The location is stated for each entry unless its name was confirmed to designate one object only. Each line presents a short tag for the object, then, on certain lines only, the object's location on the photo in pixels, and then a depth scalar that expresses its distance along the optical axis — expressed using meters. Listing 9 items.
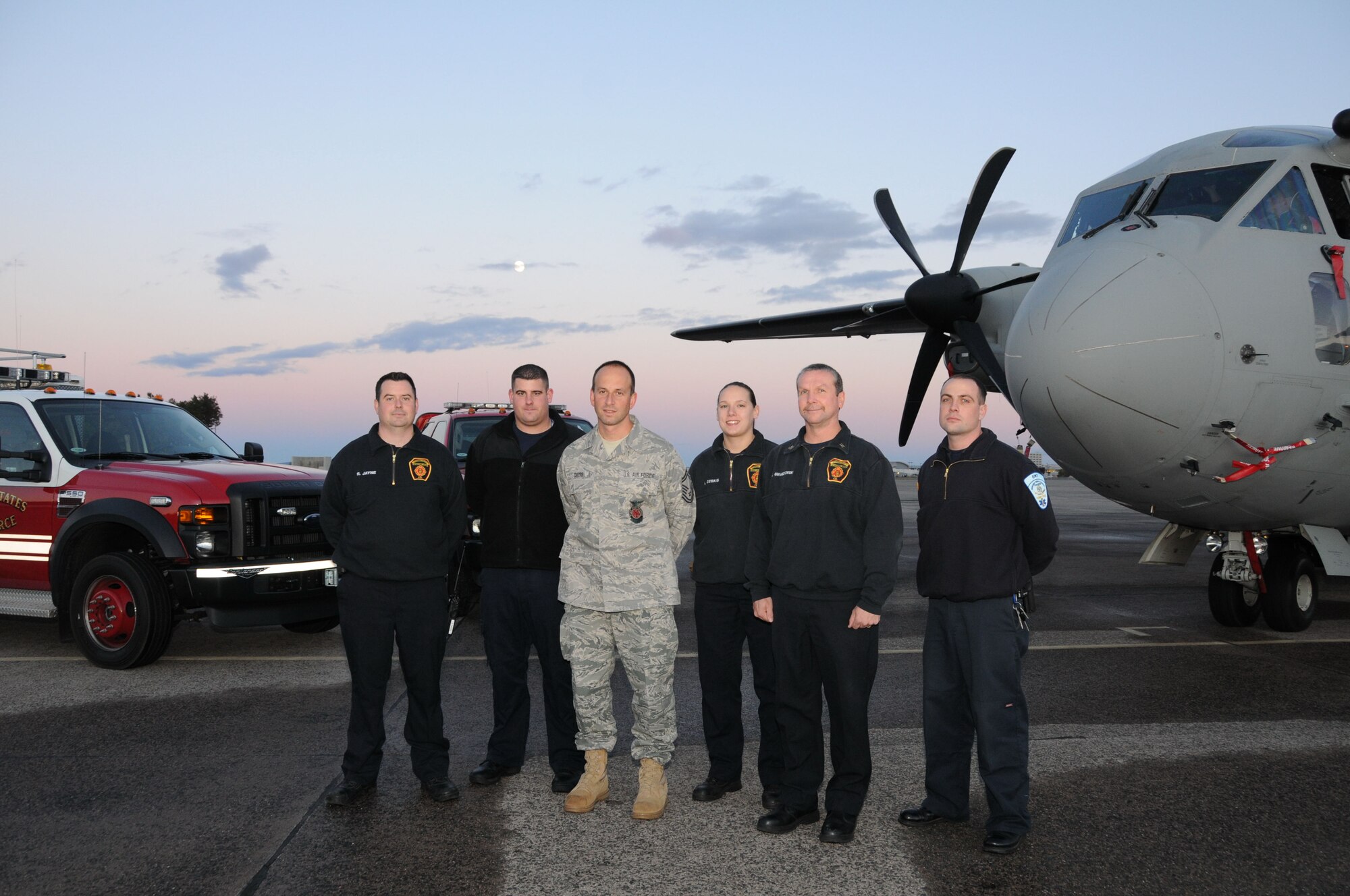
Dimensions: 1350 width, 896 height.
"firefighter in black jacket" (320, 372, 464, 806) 4.62
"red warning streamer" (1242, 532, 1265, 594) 8.03
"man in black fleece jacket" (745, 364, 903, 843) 4.07
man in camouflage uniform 4.47
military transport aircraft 6.52
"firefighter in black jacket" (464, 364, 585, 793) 4.82
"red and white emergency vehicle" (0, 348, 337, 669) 7.27
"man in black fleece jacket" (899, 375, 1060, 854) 3.97
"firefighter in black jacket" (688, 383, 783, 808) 4.57
